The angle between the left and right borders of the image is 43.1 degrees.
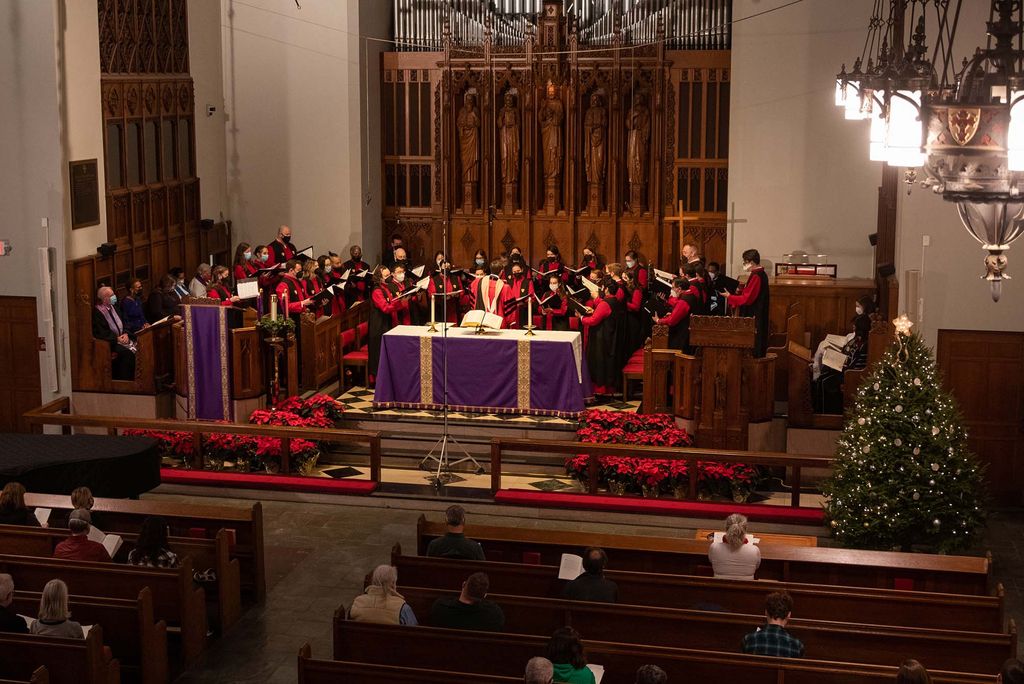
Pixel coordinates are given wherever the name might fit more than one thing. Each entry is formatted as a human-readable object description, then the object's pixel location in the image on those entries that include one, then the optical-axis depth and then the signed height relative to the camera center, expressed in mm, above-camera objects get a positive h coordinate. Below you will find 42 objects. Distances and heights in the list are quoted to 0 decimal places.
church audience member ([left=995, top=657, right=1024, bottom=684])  6238 -2402
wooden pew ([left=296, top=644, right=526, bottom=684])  7223 -2851
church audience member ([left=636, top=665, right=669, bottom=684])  6383 -2462
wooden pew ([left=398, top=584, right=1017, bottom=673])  8016 -2916
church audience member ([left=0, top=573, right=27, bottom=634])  7848 -2637
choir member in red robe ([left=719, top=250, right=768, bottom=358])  15305 -1493
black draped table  11195 -2495
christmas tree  10688 -2428
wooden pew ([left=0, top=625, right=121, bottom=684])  7625 -2818
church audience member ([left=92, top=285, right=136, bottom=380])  15305 -1868
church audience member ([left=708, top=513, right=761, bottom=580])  9086 -2681
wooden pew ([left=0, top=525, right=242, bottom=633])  9820 -2829
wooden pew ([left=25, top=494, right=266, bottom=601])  10609 -2839
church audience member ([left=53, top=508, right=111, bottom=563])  9375 -2655
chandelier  5797 +157
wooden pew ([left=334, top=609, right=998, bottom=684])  7316 -2855
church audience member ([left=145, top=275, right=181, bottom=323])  16141 -1566
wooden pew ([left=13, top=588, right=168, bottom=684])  8516 -2934
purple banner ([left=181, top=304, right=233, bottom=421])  14734 -2134
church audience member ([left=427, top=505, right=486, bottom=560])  9547 -2735
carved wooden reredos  19656 +428
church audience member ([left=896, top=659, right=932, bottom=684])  6180 -2388
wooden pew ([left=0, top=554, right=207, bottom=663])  9055 -2819
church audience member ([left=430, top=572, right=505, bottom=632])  8078 -2724
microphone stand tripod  13452 -3049
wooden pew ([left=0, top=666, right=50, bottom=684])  7004 -2708
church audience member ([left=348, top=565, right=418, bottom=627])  8281 -2746
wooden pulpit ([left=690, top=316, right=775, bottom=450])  13016 -2073
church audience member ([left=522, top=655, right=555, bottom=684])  6430 -2459
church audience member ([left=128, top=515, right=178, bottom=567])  9250 -2656
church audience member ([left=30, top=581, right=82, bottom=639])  7754 -2632
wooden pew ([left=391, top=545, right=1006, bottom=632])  8781 -2915
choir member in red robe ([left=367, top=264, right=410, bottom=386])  16156 -1688
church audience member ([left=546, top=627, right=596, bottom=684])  6938 -2587
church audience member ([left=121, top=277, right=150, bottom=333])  15680 -1616
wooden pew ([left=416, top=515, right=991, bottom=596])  9719 -2937
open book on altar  15008 -1692
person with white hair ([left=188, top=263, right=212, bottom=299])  16531 -1414
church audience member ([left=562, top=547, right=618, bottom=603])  8648 -2738
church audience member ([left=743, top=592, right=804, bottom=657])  7547 -2712
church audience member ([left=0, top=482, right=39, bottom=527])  10070 -2557
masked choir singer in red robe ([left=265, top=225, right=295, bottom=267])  18891 -1070
